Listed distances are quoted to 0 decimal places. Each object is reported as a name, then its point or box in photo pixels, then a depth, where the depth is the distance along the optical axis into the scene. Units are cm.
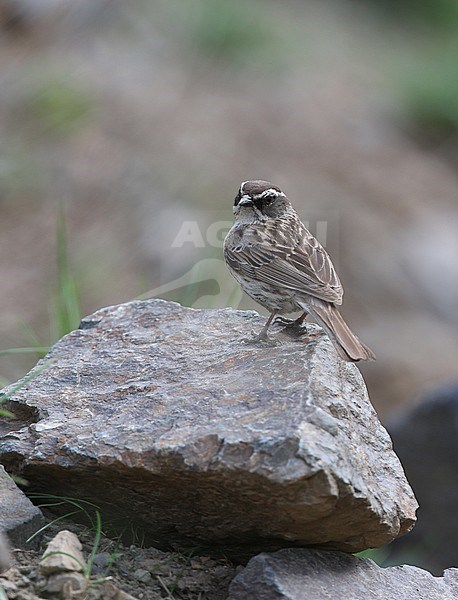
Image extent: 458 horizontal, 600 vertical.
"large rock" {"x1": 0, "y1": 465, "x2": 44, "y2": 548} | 724
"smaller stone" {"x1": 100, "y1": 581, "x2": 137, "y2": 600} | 660
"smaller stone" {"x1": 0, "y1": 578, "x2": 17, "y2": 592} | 649
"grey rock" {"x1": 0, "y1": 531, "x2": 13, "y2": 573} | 667
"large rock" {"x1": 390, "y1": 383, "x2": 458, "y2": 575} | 1451
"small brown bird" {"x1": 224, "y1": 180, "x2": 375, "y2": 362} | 1009
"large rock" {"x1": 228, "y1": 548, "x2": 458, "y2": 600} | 704
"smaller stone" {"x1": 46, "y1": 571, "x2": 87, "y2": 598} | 655
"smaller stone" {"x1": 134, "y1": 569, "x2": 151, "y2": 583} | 735
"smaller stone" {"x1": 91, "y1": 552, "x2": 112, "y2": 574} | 720
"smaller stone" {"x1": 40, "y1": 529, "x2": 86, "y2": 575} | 661
